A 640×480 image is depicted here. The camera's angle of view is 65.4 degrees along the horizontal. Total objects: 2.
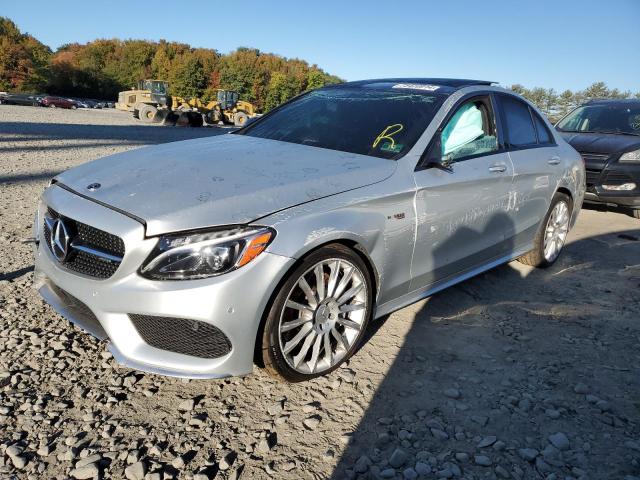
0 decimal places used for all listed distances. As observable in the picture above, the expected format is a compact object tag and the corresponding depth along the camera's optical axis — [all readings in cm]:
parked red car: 4788
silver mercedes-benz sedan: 219
